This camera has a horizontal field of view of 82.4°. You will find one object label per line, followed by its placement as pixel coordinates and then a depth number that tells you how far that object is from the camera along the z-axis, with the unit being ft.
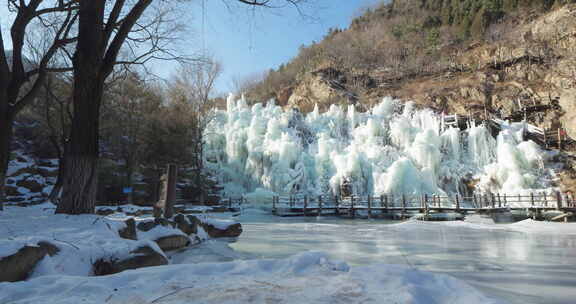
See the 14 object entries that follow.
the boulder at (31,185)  58.08
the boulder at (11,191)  55.72
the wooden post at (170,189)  28.76
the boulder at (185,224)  24.56
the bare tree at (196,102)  72.64
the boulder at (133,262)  11.67
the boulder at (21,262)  8.96
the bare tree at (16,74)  22.25
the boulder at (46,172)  63.15
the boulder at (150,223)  20.53
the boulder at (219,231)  28.66
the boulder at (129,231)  16.66
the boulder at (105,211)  39.55
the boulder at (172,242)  20.16
